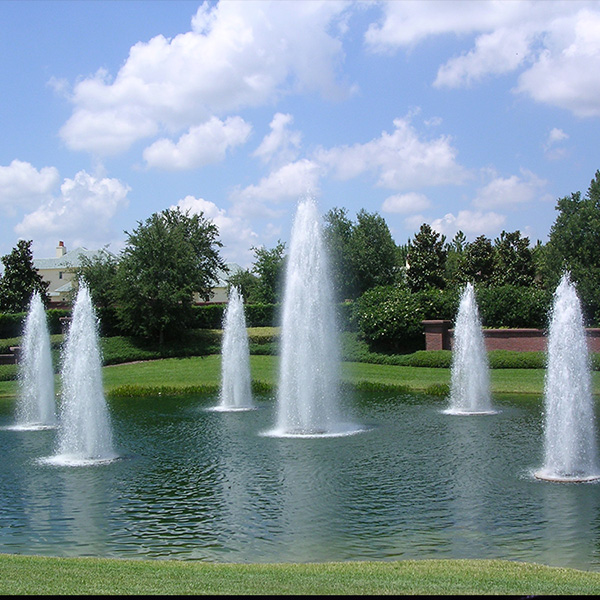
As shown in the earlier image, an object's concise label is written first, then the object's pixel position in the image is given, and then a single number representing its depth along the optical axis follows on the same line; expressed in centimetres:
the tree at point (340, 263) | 6688
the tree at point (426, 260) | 6975
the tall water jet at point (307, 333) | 2141
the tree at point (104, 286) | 4753
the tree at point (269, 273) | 6819
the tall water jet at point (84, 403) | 1794
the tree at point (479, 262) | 6588
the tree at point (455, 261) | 6762
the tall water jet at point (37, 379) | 2506
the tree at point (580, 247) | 3556
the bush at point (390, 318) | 3988
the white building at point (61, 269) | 9974
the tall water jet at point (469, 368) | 2523
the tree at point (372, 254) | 7006
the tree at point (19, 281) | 6194
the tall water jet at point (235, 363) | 2811
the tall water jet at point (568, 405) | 1488
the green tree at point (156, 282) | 4462
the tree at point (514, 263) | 6381
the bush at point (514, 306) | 3816
